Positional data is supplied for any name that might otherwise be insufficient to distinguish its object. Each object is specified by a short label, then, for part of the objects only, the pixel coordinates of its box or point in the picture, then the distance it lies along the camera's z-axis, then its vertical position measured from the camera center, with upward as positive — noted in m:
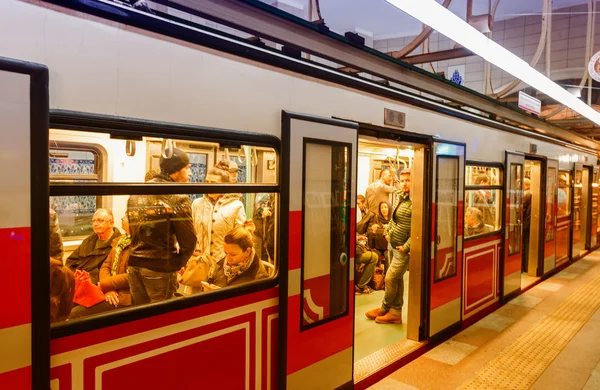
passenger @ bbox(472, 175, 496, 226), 5.84 -0.18
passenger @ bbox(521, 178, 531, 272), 8.09 -0.60
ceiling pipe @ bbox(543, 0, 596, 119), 6.79 +2.28
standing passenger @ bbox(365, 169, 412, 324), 5.14 -0.83
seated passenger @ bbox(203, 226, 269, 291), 2.84 -0.52
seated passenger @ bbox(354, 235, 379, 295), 6.30 -1.07
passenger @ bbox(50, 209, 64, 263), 2.07 -0.26
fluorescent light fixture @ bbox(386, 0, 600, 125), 2.44 +0.99
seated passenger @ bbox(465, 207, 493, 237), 5.57 -0.45
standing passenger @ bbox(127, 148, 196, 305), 2.47 -0.31
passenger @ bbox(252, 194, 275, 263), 2.97 -0.32
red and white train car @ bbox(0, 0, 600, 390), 1.83 +0.02
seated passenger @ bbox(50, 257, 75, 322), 2.02 -0.51
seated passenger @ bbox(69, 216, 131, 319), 2.22 -0.54
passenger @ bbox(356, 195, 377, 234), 6.63 -0.53
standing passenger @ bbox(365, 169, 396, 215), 6.73 -0.07
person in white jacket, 3.10 -0.26
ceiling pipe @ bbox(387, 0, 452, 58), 3.72 +1.26
